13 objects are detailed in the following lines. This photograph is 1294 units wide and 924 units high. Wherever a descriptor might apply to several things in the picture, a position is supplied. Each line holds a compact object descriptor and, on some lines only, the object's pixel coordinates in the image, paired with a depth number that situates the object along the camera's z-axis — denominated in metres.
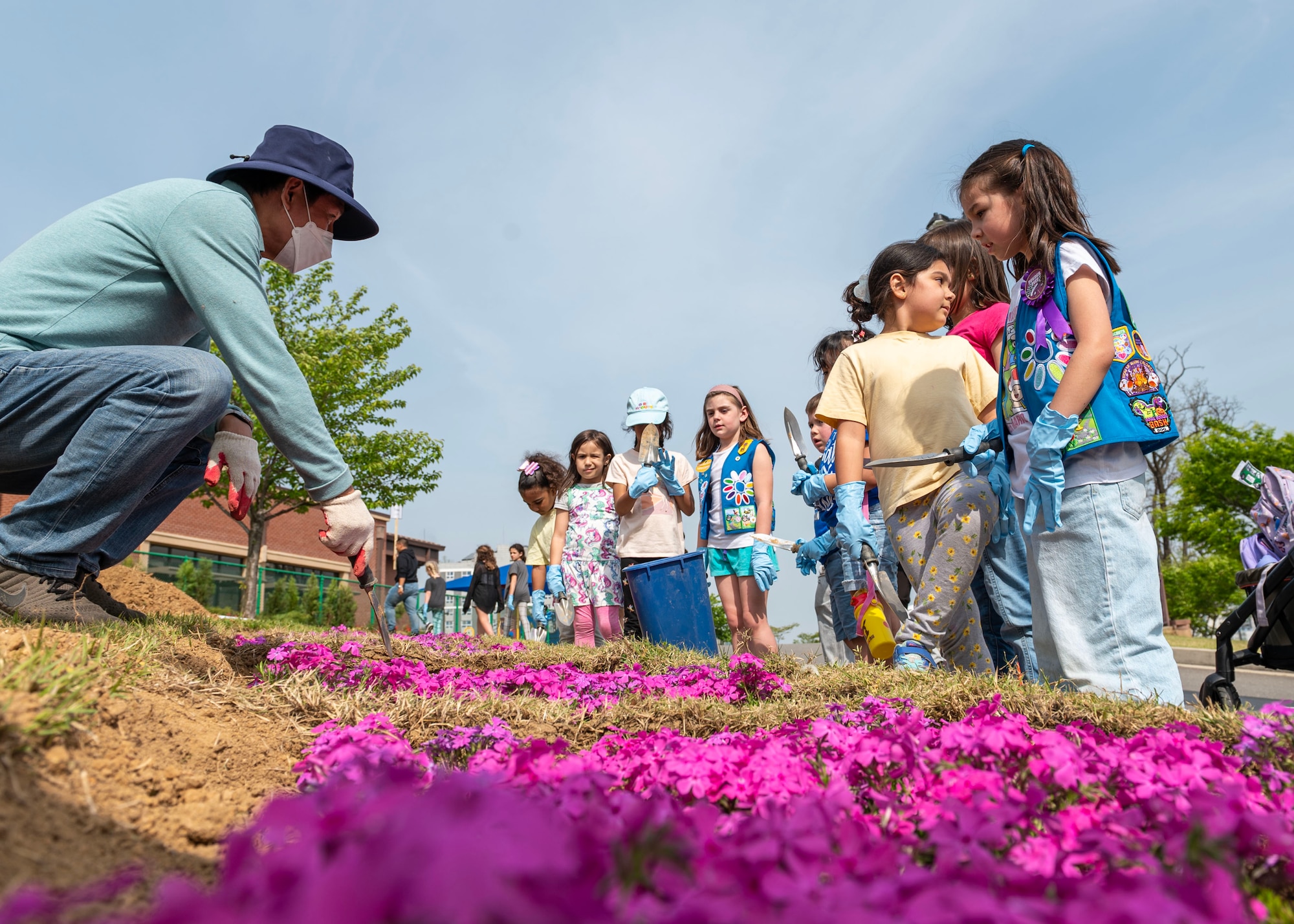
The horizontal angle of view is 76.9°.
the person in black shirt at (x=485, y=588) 14.34
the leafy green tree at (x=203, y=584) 23.28
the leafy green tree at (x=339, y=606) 25.39
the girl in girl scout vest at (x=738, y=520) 5.82
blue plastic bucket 6.00
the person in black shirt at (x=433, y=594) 18.27
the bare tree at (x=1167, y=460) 30.91
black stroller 4.52
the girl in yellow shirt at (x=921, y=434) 3.68
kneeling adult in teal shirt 2.70
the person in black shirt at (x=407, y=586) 16.11
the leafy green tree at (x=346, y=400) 18.16
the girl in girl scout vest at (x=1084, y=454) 2.95
